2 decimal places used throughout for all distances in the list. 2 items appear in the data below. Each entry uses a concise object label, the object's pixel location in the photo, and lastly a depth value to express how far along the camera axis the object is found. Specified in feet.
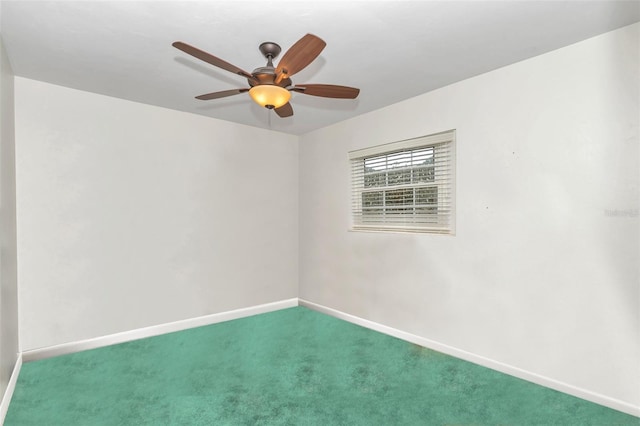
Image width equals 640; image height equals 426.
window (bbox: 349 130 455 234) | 10.54
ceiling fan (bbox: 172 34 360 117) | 5.78
